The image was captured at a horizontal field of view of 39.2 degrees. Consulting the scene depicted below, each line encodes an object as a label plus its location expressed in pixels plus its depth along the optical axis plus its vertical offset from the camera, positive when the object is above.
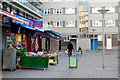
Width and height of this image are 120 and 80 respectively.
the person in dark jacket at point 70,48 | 18.95 -0.64
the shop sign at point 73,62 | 11.16 -1.31
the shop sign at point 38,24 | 18.05 +2.05
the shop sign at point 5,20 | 9.86 +1.32
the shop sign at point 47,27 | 19.76 +1.82
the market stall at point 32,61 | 10.15 -1.13
